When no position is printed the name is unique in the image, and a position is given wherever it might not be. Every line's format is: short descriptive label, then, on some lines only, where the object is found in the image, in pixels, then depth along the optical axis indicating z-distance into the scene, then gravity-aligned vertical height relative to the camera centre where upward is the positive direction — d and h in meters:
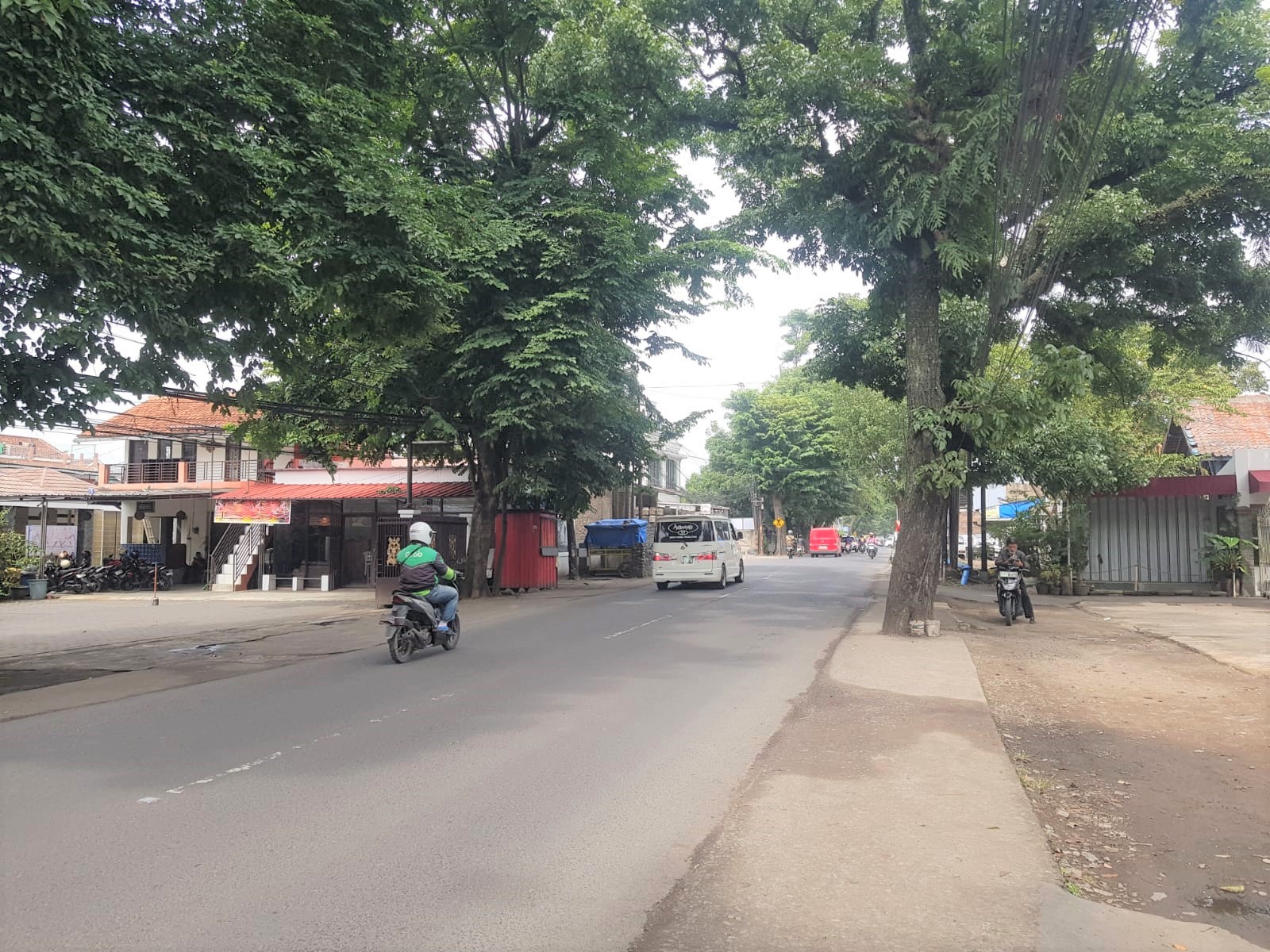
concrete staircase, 28.33 -1.50
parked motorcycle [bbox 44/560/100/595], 26.73 -1.94
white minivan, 23.78 -1.01
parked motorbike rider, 15.98 -0.85
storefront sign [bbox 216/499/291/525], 26.28 +0.17
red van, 60.22 -1.97
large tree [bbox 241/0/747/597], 16.70 +6.11
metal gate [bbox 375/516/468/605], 23.67 -0.74
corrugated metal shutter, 22.42 -0.63
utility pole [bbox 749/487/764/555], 64.27 -0.04
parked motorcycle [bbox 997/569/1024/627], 15.62 -1.47
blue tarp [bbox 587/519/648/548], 33.22 -0.72
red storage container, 25.58 -1.05
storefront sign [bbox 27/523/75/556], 33.91 -0.77
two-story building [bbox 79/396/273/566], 30.30 +1.44
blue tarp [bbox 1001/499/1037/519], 29.07 +0.25
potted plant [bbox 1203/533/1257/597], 20.64 -1.18
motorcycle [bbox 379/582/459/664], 10.94 -1.39
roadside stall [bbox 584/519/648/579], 33.09 -1.34
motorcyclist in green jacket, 11.12 -0.71
